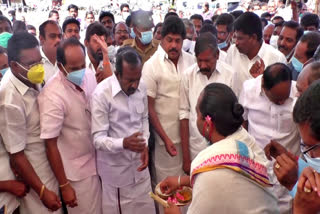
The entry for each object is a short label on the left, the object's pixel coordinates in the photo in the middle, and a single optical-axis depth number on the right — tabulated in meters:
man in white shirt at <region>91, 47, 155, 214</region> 2.36
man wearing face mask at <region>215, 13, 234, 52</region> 4.50
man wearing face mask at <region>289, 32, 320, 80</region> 3.04
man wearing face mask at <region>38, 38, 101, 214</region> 2.17
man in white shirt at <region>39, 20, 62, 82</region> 3.26
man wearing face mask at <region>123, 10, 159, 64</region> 3.87
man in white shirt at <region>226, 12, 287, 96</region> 3.14
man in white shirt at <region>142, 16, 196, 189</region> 2.93
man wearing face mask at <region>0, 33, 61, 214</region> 1.99
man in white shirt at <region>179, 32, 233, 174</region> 2.71
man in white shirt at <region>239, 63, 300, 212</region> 2.29
